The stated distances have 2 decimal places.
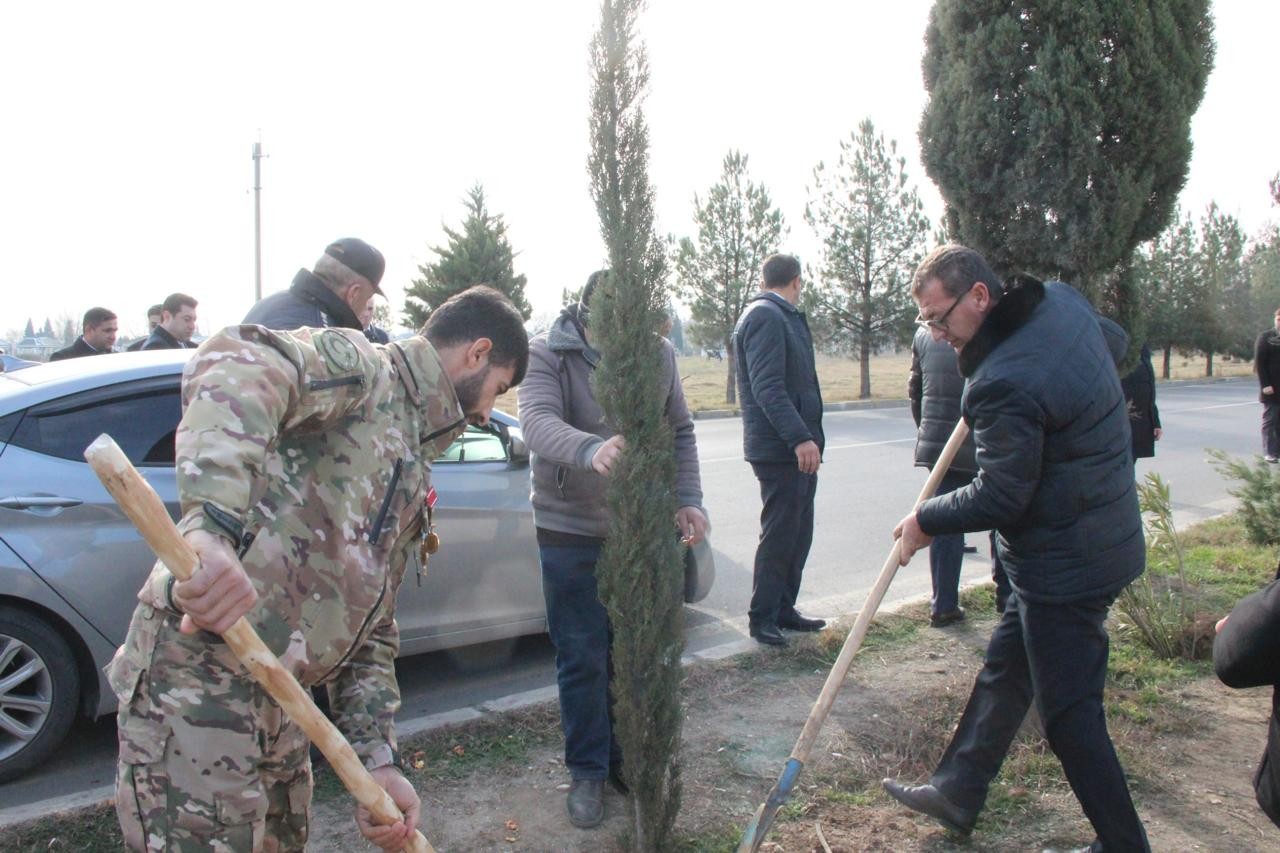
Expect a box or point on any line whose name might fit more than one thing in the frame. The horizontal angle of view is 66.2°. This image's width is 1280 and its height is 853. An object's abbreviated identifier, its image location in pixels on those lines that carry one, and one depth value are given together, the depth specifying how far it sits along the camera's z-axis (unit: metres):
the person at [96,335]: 7.56
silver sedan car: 3.71
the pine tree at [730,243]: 27.38
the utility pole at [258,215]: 20.94
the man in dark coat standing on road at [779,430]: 5.14
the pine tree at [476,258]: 19.16
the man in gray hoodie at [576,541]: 3.43
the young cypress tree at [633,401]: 2.58
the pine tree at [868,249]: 28.78
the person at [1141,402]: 6.71
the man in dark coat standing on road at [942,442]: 5.32
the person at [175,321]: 6.86
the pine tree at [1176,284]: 41.84
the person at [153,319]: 7.27
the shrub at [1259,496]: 7.14
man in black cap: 4.02
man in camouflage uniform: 1.69
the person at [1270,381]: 10.12
